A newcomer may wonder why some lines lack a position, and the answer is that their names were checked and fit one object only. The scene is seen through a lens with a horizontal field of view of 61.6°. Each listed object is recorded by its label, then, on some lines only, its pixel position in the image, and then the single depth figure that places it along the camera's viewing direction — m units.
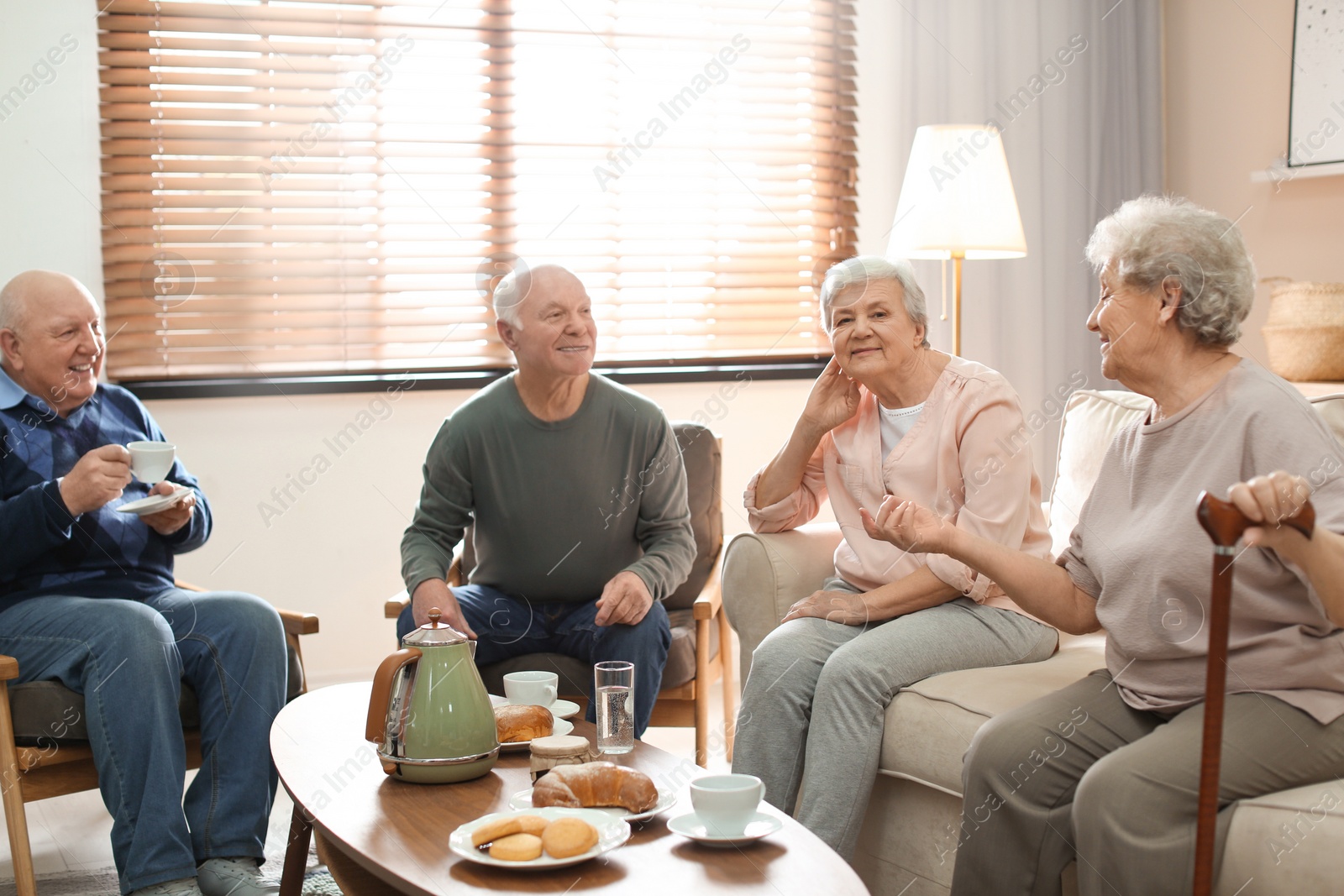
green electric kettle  1.50
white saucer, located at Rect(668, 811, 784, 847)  1.27
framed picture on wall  3.33
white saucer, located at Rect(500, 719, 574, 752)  1.65
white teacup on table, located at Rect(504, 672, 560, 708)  1.79
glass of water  1.56
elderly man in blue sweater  1.96
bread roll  1.66
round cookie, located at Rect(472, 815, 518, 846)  1.26
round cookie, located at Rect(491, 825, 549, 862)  1.22
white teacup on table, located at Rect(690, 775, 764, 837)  1.28
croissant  1.36
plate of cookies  1.22
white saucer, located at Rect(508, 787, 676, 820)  1.34
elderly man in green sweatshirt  2.36
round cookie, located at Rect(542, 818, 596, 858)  1.22
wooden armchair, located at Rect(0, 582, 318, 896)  1.95
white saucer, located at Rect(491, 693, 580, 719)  1.79
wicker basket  2.96
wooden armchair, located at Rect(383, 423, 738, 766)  2.27
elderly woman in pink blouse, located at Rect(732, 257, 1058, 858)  1.83
